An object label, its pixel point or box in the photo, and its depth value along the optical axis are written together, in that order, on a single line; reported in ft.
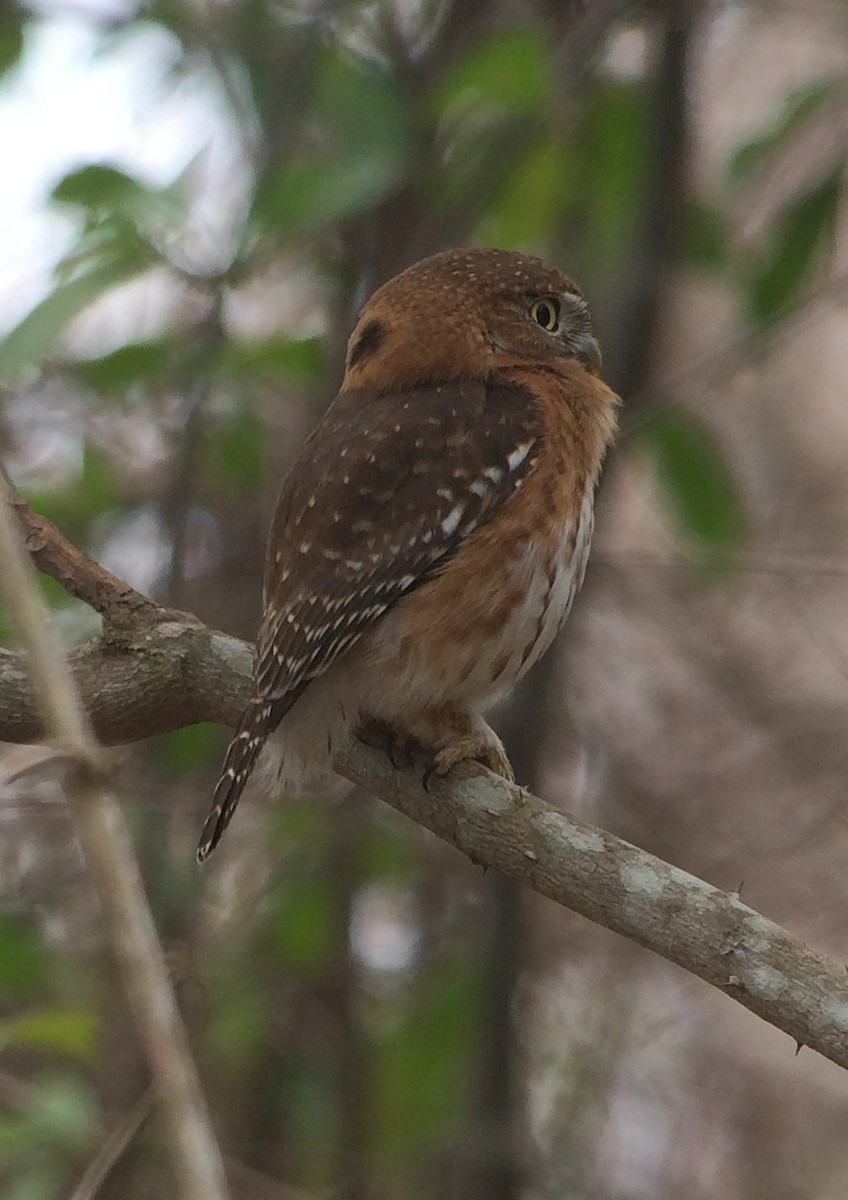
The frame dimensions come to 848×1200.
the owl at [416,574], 21.53
